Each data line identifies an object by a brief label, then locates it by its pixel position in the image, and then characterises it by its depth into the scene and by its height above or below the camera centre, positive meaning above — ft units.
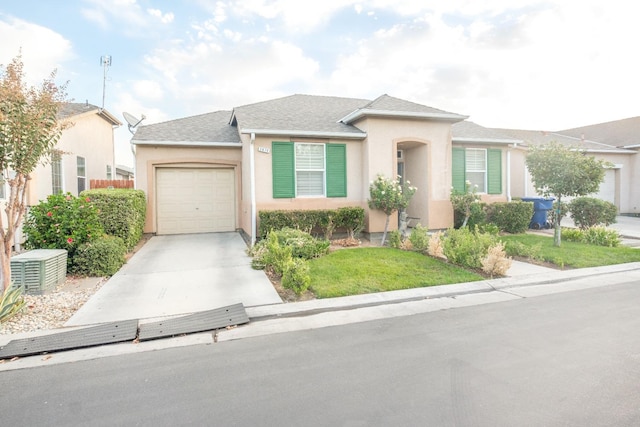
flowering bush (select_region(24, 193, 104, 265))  23.18 -1.08
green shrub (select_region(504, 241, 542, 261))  28.71 -4.01
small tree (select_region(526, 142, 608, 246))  31.42 +2.86
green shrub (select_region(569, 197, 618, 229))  43.45 -1.11
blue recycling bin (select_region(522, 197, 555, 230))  45.32 -1.06
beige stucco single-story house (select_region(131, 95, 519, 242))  35.58 +4.90
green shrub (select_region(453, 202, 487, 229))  37.45 -1.40
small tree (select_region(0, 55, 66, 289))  16.29 +3.90
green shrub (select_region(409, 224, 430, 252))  29.96 -3.02
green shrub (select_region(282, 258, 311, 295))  19.67 -4.08
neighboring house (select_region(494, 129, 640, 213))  63.26 +4.92
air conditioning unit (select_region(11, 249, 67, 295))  19.34 -3.53
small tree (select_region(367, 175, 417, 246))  33.37 +0.91
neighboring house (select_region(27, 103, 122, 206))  36.73 +7.04
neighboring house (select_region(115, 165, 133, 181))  68.57 +7.31
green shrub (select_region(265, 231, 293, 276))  22.86 -3.40
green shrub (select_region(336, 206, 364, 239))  35.32 -1.41
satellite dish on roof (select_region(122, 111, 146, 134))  43.10 +10.87
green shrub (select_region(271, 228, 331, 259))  27.68 -3.08
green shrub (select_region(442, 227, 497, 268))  25.29 -3.29
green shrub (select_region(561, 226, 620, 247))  34.63 -3.48
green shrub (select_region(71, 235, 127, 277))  23.18 -3.38
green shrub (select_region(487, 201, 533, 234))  40.40 -1.38
